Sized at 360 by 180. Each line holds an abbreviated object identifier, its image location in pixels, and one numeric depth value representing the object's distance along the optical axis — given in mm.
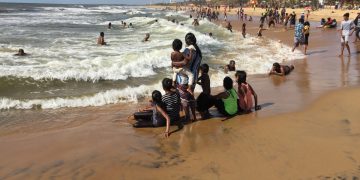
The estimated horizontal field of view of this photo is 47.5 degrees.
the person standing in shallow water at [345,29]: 14172
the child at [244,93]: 7469
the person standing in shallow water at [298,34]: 16000
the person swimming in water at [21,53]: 15977
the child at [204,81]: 7613
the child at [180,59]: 6926
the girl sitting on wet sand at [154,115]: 6566
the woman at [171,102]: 6809
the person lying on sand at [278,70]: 11568
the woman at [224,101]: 7258
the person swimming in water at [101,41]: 20288
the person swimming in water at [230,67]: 12562
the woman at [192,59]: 6988
